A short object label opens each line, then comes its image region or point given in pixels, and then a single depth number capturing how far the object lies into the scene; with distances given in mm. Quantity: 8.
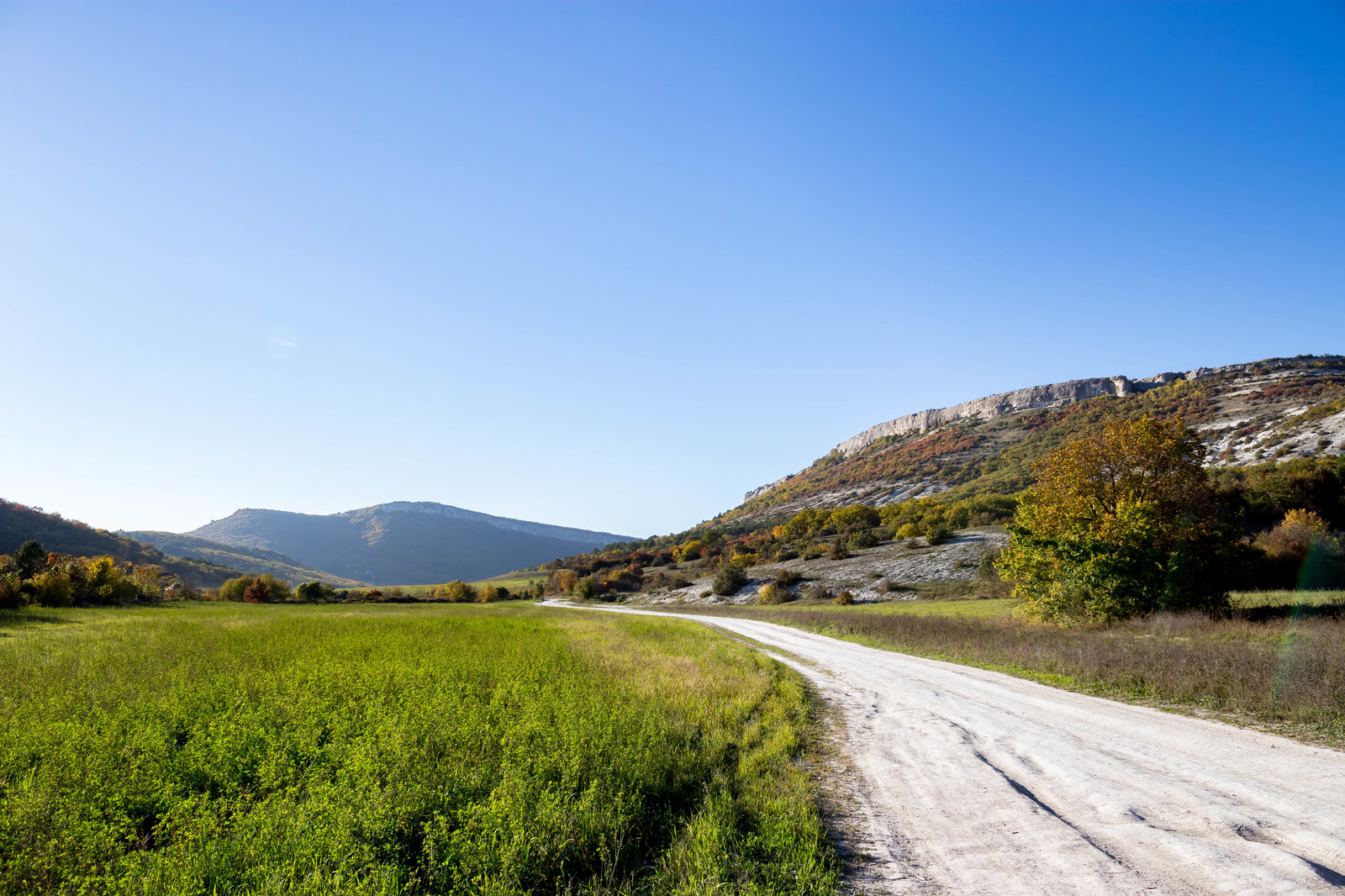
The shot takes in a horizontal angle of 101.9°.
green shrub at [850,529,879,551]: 69562
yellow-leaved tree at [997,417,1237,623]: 22547
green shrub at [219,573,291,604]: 58344
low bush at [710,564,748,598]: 68000
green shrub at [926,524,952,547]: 60156
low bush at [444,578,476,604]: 84188
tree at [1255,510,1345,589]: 32250
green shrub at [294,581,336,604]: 63747
